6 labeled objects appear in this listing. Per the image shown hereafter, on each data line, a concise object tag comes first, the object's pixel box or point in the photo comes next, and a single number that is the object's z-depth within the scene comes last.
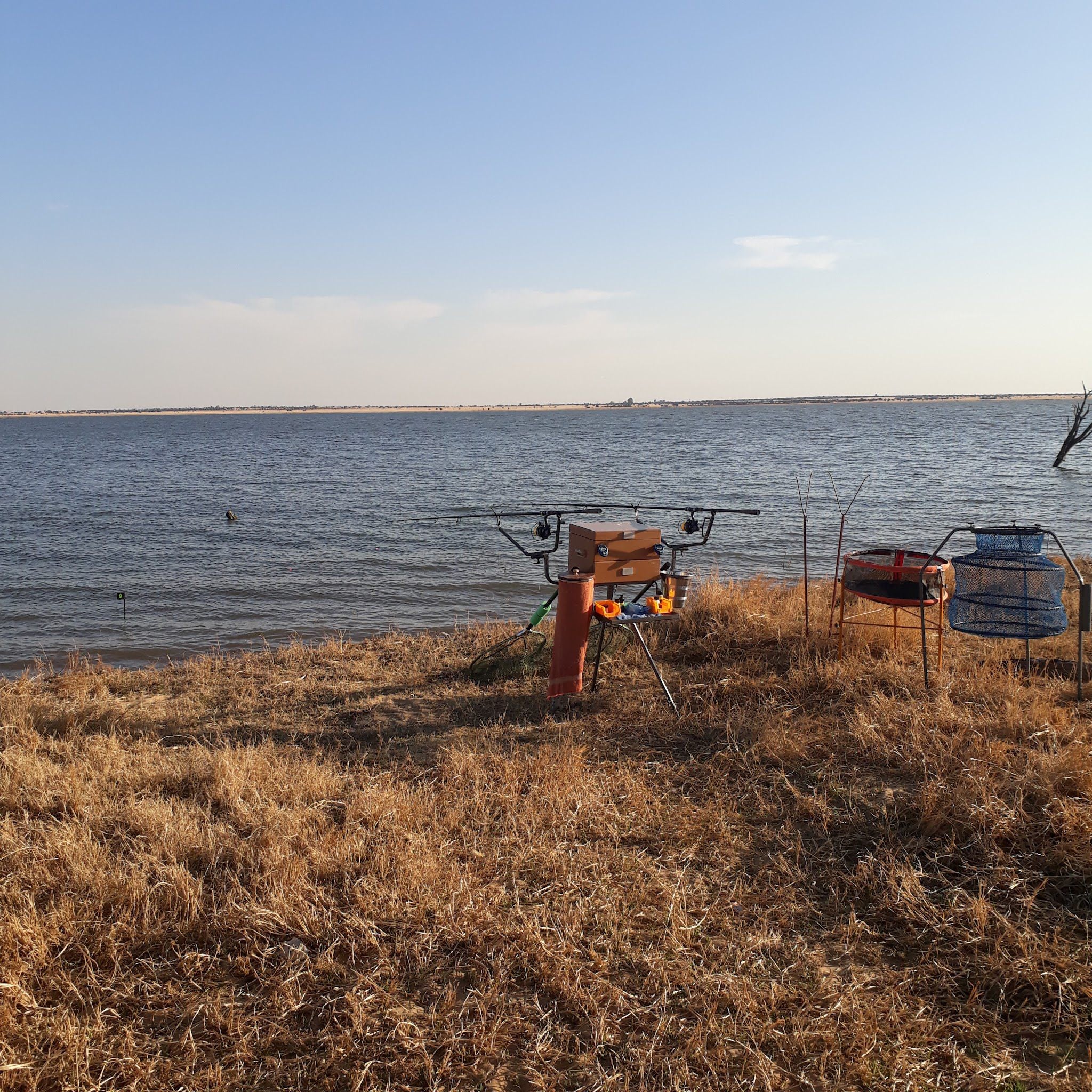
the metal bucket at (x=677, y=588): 6.18
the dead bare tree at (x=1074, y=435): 33.94
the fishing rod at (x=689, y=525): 6.35
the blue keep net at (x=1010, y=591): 5.86
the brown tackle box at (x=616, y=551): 5.95
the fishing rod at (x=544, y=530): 6.38
